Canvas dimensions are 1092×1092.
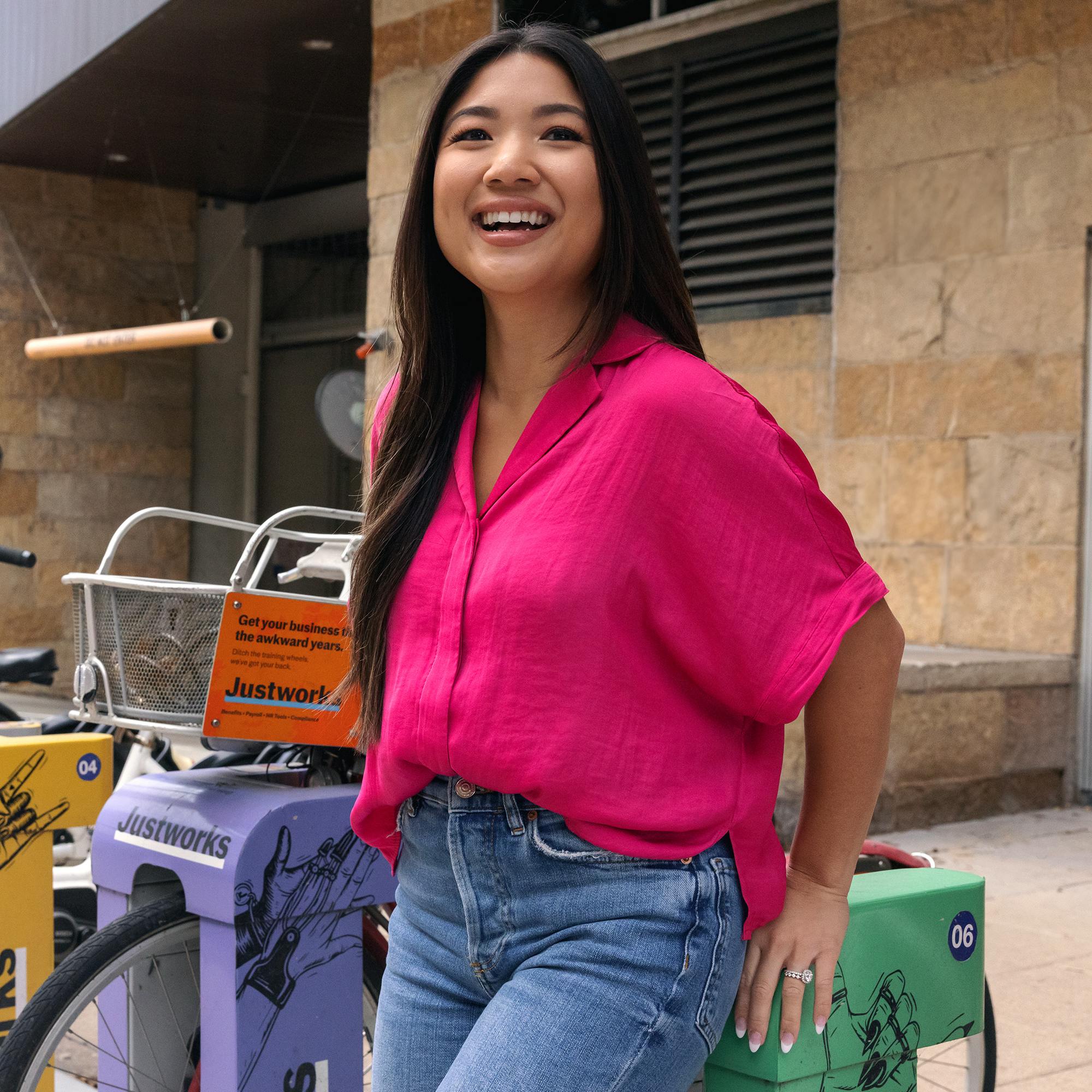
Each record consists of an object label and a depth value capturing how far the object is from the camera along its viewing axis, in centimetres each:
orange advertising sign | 230
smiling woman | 133
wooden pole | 880
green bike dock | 145
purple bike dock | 216
